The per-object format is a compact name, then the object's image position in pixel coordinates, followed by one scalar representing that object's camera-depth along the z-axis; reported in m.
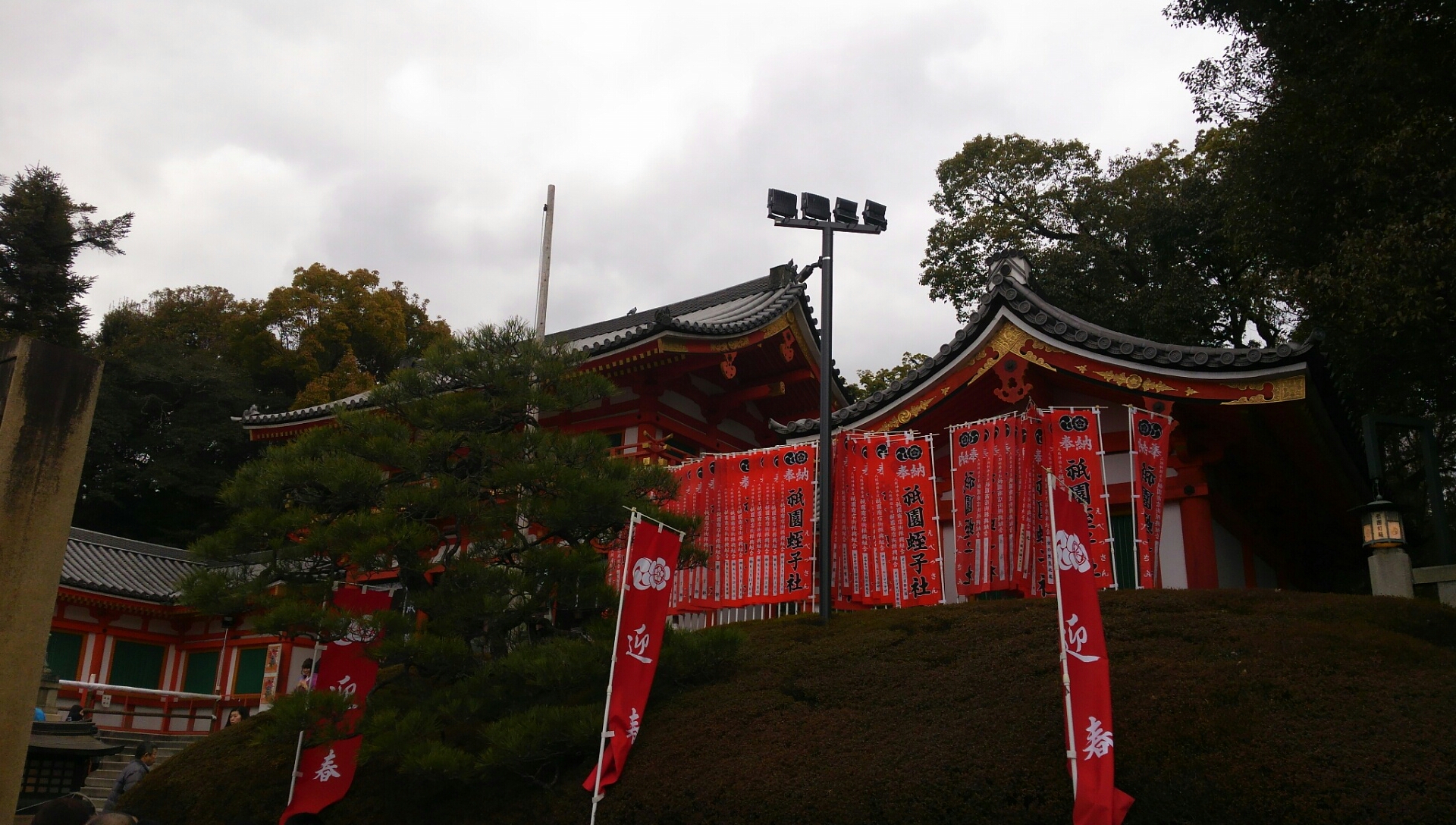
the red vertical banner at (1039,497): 12.80
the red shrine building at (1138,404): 13.03
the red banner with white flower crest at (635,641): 9.61
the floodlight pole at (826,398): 12.34
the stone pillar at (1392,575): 11.21
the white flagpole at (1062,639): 7.71
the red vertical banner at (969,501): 13.08
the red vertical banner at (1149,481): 12.33
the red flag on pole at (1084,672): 7.53
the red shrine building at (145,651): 22.84
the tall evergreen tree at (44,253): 31.66
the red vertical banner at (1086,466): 12.45
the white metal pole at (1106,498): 12.46
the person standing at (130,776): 13.14
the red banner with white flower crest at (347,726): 10.84
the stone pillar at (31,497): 6.46
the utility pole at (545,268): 17.50
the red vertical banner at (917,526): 13.12
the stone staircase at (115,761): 18.19
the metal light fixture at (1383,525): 11.25
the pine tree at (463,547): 10.21
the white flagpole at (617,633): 9.37
